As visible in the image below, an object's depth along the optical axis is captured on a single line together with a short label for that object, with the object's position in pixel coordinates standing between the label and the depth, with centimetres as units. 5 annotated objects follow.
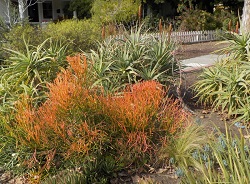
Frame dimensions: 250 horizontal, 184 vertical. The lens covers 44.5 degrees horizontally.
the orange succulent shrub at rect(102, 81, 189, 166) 365
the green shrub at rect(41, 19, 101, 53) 797
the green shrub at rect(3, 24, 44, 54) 742
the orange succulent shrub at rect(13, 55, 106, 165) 342
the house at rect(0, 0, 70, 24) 3014
